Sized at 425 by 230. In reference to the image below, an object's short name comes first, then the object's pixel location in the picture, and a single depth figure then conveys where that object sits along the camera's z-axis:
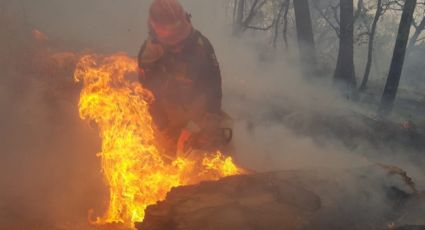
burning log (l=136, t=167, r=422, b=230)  3.92
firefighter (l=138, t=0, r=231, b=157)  6.17
